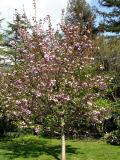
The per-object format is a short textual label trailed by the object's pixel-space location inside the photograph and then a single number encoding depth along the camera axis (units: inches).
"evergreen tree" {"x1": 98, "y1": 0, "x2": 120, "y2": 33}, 1077.7
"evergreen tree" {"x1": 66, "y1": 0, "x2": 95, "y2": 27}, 1075.3
